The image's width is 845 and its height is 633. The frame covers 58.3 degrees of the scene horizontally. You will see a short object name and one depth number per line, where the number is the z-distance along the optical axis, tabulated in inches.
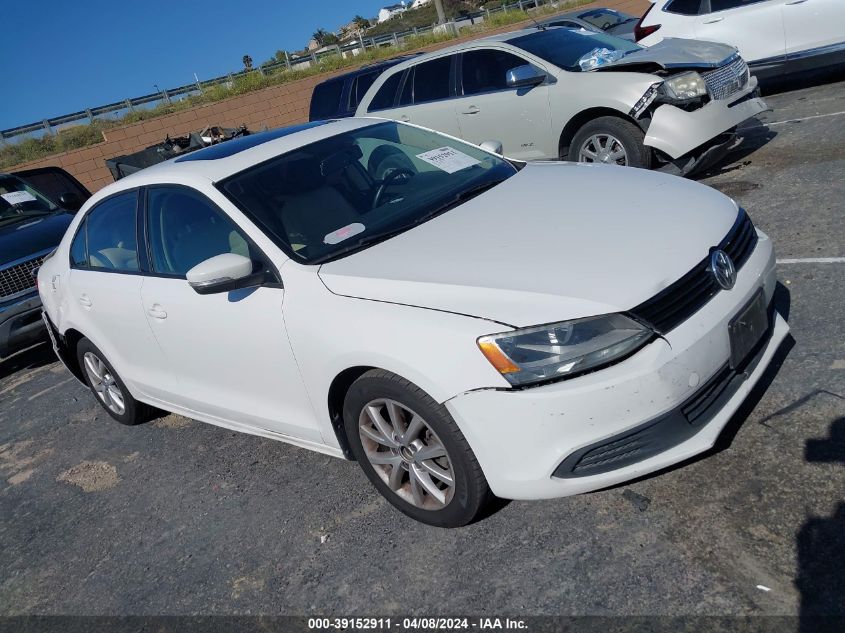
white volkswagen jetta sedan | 103.0
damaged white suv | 257.4
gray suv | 271.6
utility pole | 1270.9
